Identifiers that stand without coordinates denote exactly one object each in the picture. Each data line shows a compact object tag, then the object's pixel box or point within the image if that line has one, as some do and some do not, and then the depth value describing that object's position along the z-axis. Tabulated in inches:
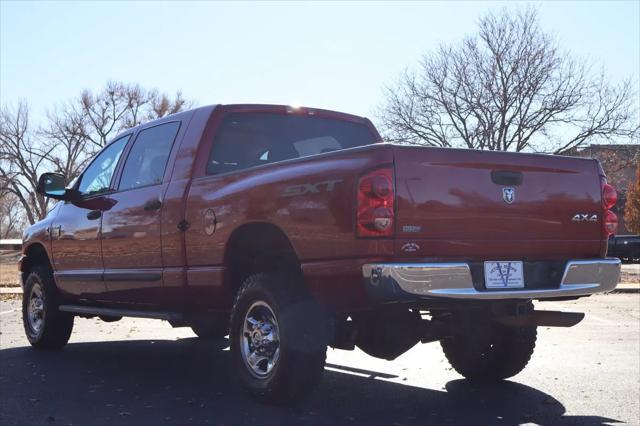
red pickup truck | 175.9
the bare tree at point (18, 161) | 2148.1
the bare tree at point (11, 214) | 3027.6
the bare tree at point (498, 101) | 1280.8
